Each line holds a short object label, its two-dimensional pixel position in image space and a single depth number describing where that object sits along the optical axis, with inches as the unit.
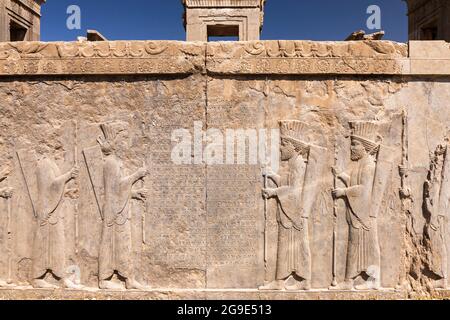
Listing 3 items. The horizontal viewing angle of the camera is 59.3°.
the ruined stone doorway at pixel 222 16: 486.3
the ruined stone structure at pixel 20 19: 518.3
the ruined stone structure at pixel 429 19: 461.4
